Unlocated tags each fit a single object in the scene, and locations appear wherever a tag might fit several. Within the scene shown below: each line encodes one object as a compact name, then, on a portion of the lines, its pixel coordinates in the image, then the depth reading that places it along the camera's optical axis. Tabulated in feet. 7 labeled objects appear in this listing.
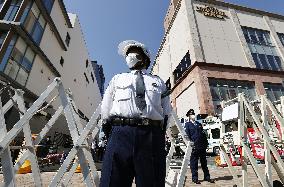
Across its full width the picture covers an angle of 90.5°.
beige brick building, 41.45
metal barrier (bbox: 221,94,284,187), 7.91
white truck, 33.08
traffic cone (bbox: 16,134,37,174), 14.93
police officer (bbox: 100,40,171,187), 3.81
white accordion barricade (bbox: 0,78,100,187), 4.55
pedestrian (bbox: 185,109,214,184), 11.75
